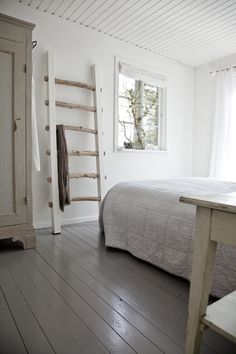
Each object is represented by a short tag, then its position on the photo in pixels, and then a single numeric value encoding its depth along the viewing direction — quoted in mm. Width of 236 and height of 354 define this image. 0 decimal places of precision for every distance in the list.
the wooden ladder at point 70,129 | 2760
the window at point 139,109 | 3605
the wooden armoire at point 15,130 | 2137
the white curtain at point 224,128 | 3820
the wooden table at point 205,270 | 894
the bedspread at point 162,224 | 1458
